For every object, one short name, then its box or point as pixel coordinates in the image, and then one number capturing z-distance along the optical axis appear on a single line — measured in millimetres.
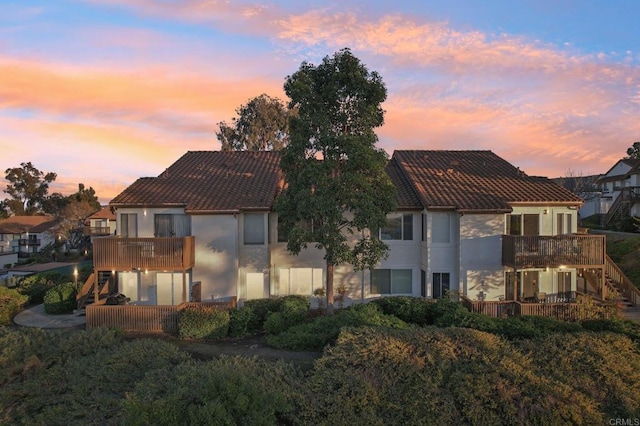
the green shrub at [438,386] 9359
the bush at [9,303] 18859
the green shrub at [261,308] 16656
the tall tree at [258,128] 39281
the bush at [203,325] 15930
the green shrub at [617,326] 13031
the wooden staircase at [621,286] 19594
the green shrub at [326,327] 13789
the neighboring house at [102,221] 51625
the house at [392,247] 18297
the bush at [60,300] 19828
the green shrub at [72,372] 10945
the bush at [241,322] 16141
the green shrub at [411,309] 15453
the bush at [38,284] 22969
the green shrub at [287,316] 15727
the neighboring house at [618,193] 35500
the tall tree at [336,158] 15500
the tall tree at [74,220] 53375
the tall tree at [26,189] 84500
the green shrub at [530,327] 13117
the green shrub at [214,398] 8359
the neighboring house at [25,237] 59469
